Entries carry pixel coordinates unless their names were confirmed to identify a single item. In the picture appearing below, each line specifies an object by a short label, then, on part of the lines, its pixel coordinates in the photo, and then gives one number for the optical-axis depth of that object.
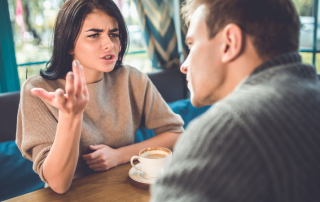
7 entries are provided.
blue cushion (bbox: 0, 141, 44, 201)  1.56
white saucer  0.99
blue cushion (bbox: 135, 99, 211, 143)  2.27
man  0.48
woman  1.02
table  0.92
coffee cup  0.98
